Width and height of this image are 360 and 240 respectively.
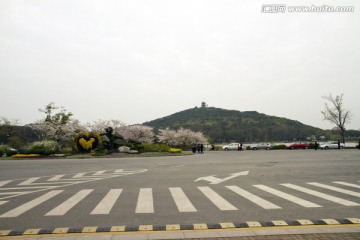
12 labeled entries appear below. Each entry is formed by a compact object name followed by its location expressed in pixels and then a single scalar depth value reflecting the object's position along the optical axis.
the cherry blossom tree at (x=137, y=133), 57.28
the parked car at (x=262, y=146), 53.12
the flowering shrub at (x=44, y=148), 33.31
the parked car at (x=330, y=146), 49.62
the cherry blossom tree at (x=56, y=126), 51.71
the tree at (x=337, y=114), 58.91
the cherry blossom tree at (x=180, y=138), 60.22
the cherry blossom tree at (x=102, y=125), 57.30
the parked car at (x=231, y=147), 52.50
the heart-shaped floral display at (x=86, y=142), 36.50
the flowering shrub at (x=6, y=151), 34.75
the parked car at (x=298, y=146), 50.75
